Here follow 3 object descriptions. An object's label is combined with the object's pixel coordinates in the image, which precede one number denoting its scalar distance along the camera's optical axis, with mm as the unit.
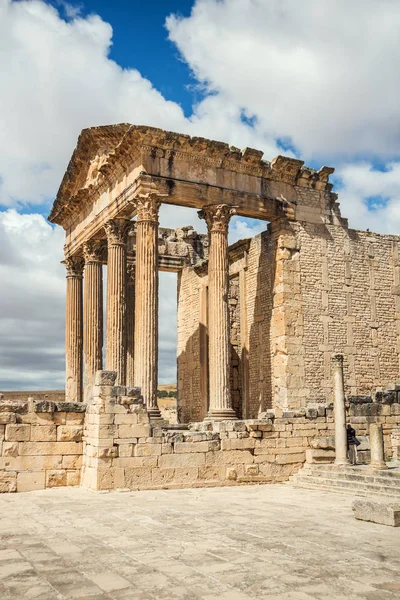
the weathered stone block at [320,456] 15016
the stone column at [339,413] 14344
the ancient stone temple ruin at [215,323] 13117
